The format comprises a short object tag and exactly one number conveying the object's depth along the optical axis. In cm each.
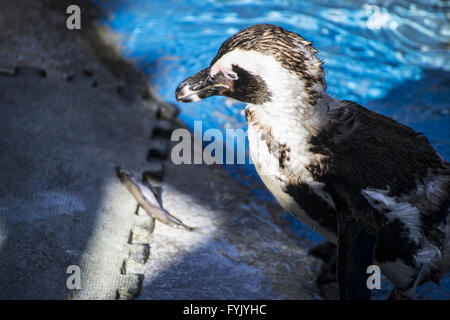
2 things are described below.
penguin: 212
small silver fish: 234
